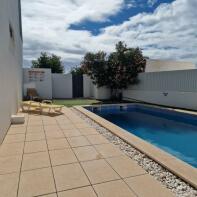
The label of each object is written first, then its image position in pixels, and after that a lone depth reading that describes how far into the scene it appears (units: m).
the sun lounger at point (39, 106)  8.27
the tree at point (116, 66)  13.73
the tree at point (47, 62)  27.20
